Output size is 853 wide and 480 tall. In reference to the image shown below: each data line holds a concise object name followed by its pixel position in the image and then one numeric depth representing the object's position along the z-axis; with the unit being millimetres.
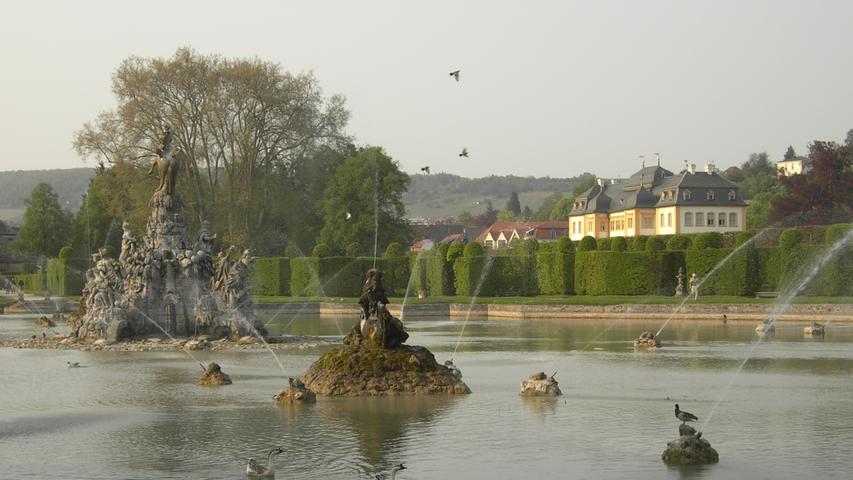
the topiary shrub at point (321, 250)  90125
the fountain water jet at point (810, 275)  61950
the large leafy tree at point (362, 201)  99000
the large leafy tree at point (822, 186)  104688
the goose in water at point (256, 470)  19672
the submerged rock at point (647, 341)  44359
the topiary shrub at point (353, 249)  94062
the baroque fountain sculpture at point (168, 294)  47938
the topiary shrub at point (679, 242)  83438
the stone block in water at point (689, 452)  20641
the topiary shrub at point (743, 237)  78625
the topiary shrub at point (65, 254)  94562
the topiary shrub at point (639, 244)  86881
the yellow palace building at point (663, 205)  124938
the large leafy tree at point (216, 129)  83375
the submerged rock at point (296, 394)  28062
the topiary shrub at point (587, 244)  85931
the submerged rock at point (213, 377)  32750
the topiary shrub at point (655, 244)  81219
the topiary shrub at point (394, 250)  90938
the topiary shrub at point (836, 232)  70844
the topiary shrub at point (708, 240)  79312
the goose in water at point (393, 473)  18484
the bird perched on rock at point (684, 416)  21859
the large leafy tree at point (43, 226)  133875
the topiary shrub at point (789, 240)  71625
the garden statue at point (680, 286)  73250
